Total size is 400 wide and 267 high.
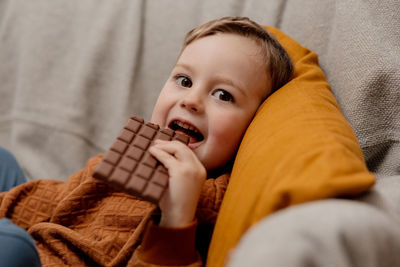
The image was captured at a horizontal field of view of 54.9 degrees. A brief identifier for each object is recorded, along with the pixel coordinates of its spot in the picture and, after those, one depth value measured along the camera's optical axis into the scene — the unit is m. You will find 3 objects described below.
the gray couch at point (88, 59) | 1.36
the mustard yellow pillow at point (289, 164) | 0.58
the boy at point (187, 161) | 0.83
